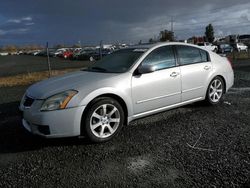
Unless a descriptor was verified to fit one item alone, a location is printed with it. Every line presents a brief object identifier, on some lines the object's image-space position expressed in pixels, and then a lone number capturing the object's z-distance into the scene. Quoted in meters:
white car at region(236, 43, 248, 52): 30.12
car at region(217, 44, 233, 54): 26.57
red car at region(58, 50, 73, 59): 30.93
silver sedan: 2.93
